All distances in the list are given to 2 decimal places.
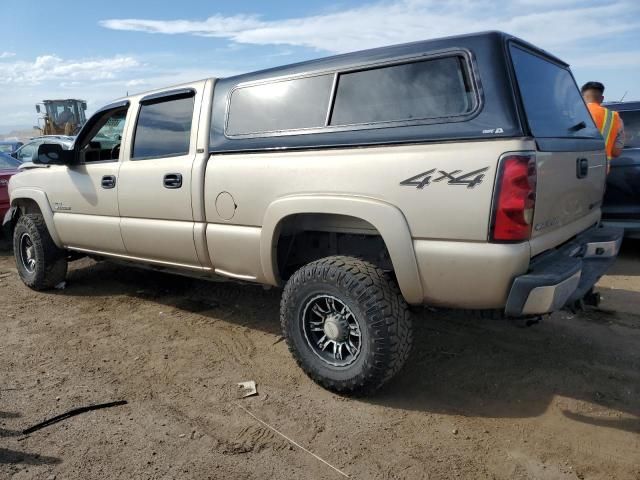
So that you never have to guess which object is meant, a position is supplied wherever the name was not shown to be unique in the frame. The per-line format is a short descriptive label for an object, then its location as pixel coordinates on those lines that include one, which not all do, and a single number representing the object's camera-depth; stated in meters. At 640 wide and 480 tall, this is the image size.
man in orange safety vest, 5.25
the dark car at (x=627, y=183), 5.81
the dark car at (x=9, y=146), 14.21
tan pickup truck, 2.50
